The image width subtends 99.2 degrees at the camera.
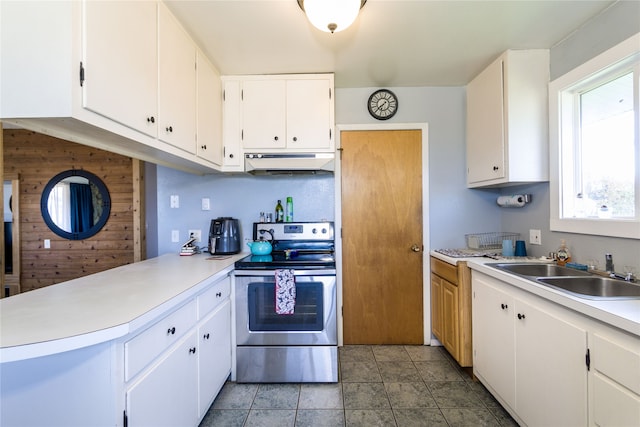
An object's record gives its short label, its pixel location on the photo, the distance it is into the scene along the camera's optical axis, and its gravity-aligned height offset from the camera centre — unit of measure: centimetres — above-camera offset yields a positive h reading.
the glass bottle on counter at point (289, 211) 252 +3
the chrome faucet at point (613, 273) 137 -32
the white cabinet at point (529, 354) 115 -73
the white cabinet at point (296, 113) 225 +84
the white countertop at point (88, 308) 77 -34
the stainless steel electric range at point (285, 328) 193 -81
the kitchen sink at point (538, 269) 168 -37
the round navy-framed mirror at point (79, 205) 371 +14
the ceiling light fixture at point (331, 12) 135 +102
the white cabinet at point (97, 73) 95 +58
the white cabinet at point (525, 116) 195 +70
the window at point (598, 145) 145 +41
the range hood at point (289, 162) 226 +44
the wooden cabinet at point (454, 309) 201 -76
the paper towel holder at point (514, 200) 214 +10
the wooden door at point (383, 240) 256 -25
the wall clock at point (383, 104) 258 +103
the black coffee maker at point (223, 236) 231 -19
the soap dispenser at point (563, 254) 177 -28
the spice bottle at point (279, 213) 252 +1
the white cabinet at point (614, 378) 91 -60
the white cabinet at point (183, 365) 100 -71
